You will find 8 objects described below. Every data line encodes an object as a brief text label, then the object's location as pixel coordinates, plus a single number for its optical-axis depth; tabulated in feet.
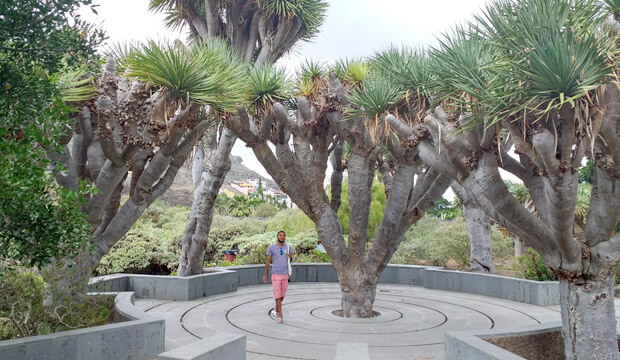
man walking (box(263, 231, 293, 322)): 26.73
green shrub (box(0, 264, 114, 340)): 16.63
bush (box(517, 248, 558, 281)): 36.94
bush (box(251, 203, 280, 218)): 114.83
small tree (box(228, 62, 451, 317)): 27.17
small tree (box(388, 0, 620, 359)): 13.85
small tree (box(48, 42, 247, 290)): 21.31
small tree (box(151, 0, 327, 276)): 35.99
